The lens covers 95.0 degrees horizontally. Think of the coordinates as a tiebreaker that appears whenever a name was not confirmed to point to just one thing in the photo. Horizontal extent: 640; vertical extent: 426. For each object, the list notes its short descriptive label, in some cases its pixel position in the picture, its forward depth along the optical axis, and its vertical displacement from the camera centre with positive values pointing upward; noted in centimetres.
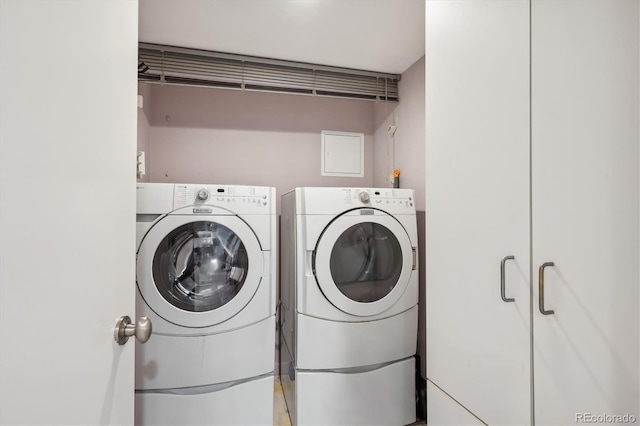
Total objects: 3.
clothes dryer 156 -52
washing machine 140 -45
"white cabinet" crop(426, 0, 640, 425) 63 +2
